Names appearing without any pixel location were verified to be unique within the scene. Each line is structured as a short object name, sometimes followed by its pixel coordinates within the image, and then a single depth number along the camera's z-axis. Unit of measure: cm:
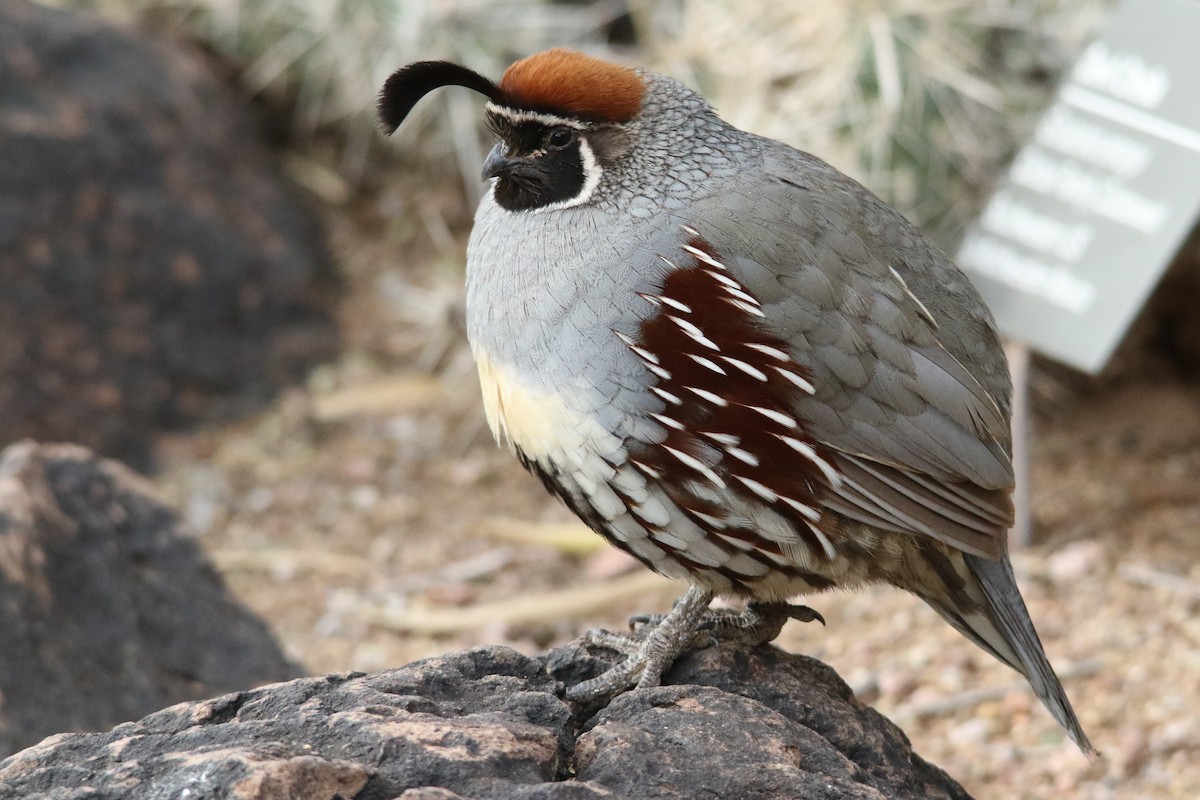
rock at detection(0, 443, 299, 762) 722
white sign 1045
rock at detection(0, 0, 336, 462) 1341
